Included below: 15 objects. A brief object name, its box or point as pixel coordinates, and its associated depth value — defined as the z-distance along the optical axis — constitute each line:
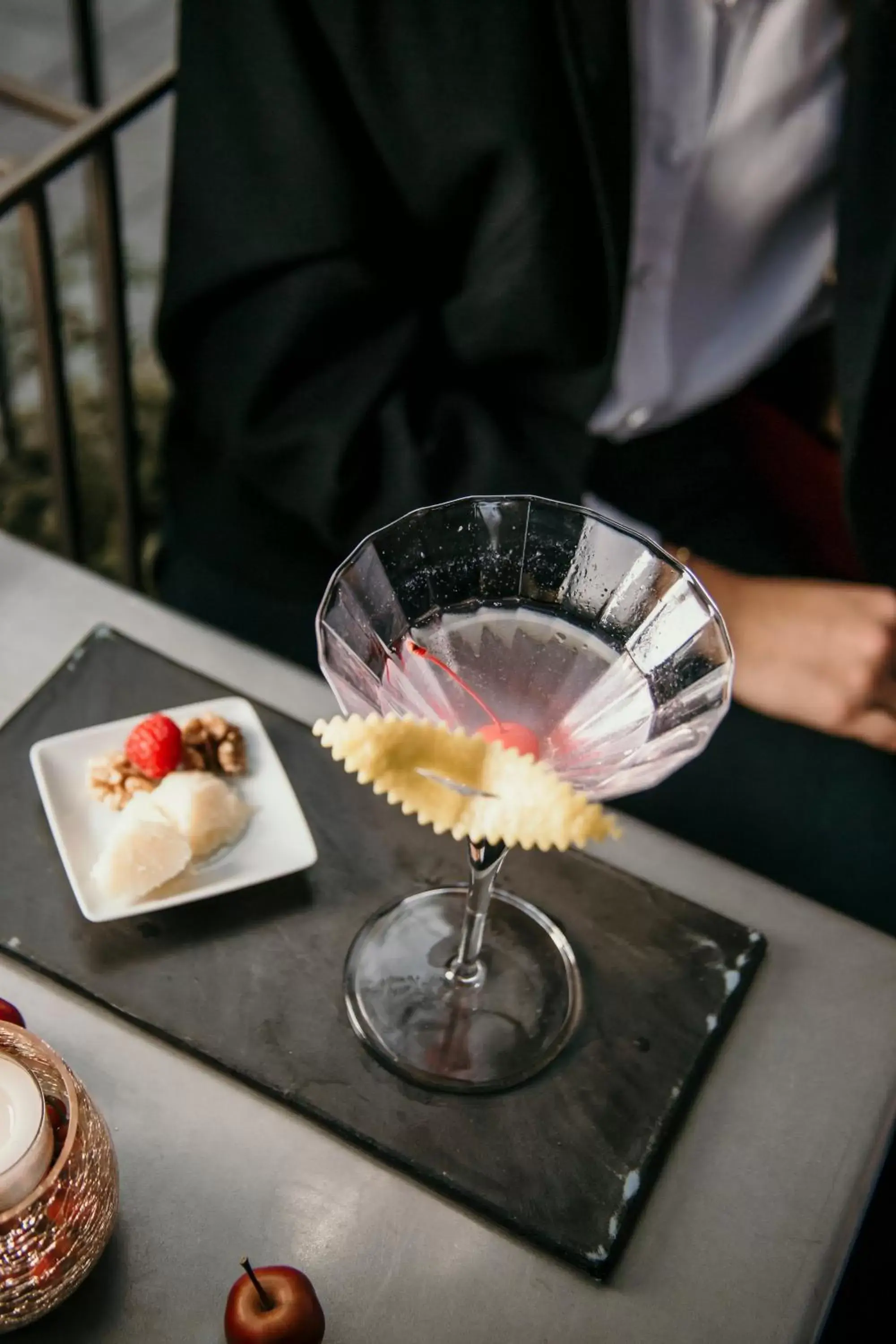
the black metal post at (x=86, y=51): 1.20
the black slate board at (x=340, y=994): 0.56
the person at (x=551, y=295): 0.80
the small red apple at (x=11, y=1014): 0.53
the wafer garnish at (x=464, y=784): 0.44
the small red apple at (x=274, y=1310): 0.48
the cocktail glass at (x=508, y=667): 0.53
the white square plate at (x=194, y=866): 0.62
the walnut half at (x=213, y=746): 0.67
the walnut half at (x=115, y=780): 0.65
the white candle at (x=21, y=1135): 0.44
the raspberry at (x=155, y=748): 0.65
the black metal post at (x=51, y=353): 0.83
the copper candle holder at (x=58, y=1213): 0.45
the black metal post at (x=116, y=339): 0.88
